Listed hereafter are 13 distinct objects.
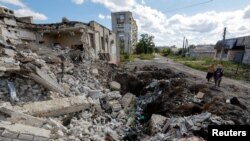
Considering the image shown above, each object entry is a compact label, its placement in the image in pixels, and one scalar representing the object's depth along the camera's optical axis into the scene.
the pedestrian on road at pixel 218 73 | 5.60
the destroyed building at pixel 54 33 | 6.78
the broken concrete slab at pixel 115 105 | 4.59
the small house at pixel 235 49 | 13.58
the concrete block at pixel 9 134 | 2.50
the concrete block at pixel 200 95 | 4.60
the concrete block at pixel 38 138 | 2.56
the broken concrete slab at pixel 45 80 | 4.00
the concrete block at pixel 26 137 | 2.53
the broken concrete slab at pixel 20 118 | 2.91
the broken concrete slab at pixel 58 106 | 3.39
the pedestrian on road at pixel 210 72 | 6.05
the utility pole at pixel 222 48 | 16.86
